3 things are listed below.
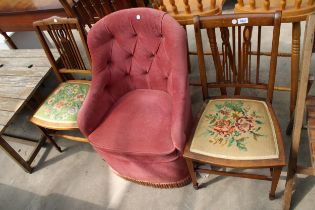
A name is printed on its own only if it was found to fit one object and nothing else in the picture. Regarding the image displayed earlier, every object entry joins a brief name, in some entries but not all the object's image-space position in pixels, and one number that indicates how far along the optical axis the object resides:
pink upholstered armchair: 1.45
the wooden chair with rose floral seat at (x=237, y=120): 1.27
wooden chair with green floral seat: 1.82
